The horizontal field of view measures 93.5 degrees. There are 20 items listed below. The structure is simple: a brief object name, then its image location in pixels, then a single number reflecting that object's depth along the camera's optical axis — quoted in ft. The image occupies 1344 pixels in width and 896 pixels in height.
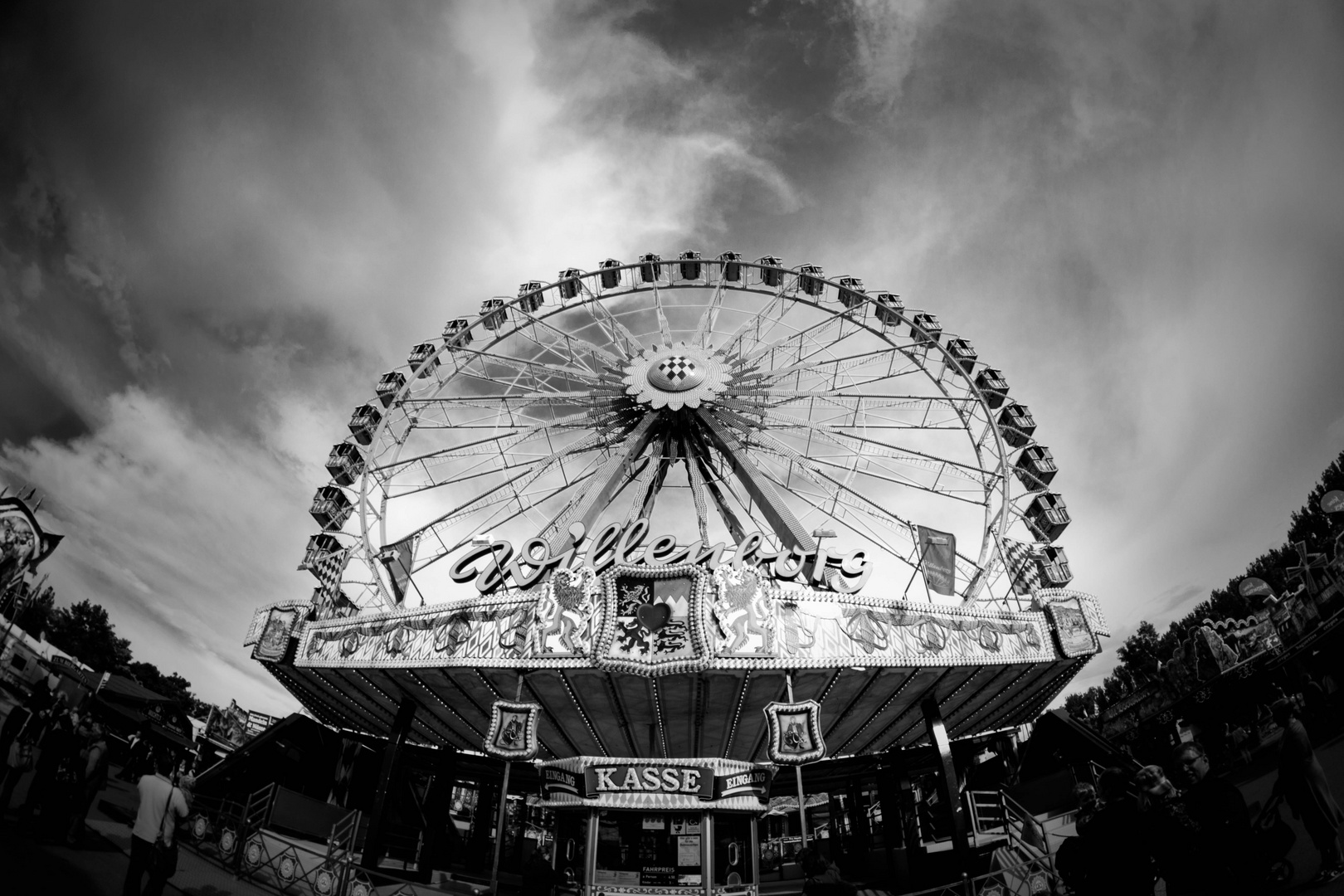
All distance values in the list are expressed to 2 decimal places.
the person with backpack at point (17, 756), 28.45
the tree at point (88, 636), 176.55
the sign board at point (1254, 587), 97.96
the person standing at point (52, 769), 27.35
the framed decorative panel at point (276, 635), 53.36
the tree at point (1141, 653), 175.73
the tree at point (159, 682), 200.13
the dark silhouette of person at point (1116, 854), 14.79
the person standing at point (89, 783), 27.99
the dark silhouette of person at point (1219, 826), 14.80
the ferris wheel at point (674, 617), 41.75
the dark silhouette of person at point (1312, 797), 17.84
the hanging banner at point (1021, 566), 55.62
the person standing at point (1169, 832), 15.06
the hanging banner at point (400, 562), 59.41
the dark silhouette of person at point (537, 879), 34.68
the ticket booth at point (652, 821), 38.81
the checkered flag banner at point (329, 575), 56.54
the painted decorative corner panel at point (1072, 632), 48.42
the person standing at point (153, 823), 19.62
